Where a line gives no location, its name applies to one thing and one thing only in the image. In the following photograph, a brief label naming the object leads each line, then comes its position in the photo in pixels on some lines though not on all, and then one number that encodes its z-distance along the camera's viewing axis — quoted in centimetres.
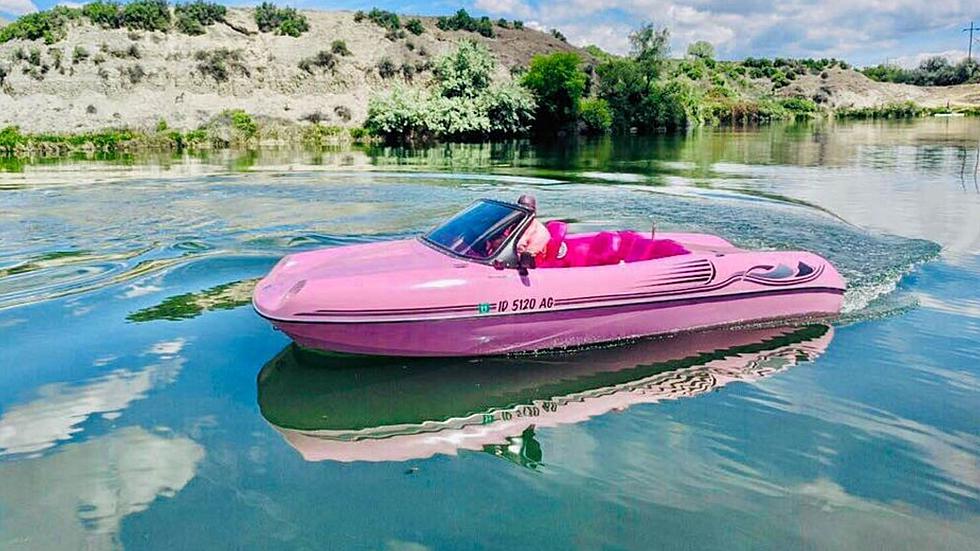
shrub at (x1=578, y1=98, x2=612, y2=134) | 5553
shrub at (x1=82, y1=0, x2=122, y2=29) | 5656
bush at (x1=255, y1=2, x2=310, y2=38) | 6391
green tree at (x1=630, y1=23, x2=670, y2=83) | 6134
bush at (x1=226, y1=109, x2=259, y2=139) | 4388
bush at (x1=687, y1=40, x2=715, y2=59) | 10225
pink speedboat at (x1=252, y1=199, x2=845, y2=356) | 621
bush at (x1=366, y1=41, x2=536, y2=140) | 4503
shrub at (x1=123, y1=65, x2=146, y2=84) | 5047
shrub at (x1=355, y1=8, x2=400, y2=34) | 6906
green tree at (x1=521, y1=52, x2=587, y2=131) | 5266
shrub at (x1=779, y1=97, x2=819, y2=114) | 8688
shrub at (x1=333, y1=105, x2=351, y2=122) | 5138
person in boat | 677
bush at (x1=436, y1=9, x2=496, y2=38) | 7562
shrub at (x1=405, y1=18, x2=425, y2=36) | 7000
